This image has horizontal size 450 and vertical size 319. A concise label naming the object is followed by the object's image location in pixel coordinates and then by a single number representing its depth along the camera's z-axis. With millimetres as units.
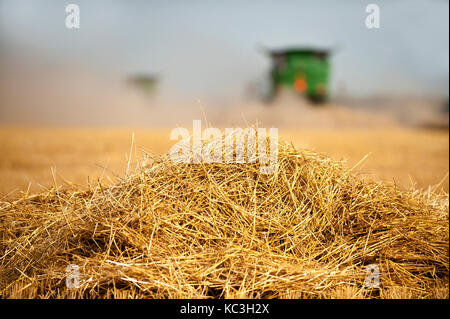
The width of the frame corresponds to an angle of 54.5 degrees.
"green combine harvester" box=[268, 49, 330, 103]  16906
